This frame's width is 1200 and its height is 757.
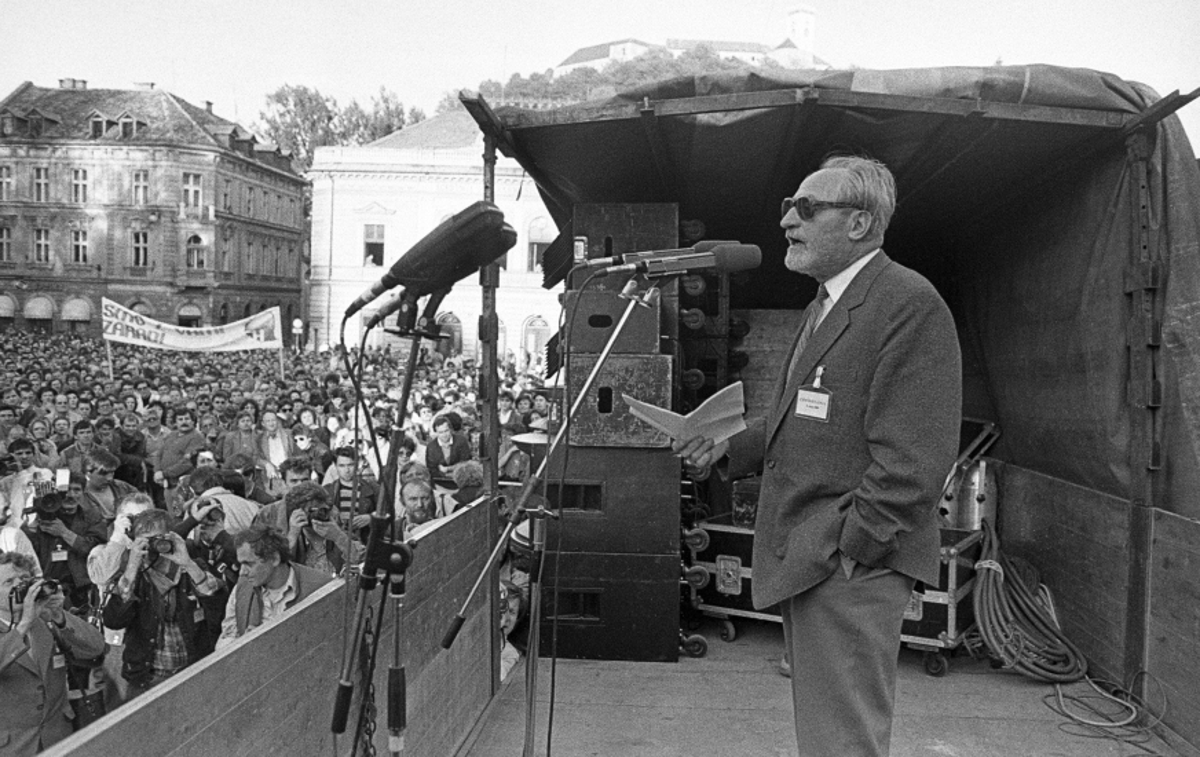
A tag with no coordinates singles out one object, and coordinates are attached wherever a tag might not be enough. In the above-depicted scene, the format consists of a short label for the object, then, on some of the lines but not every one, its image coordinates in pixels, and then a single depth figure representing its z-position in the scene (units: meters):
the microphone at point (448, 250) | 2.52
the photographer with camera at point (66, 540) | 6.30
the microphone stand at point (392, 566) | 2.48
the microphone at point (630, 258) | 3.19
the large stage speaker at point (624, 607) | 5.97
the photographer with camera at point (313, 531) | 5.82
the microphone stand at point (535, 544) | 3.05
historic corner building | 48.97
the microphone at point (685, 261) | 3.17
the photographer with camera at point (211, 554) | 5.05
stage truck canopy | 4.79
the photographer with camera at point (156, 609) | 4.93
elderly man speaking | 2.52
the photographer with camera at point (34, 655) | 4.03
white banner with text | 17.66
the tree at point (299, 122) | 63.94
